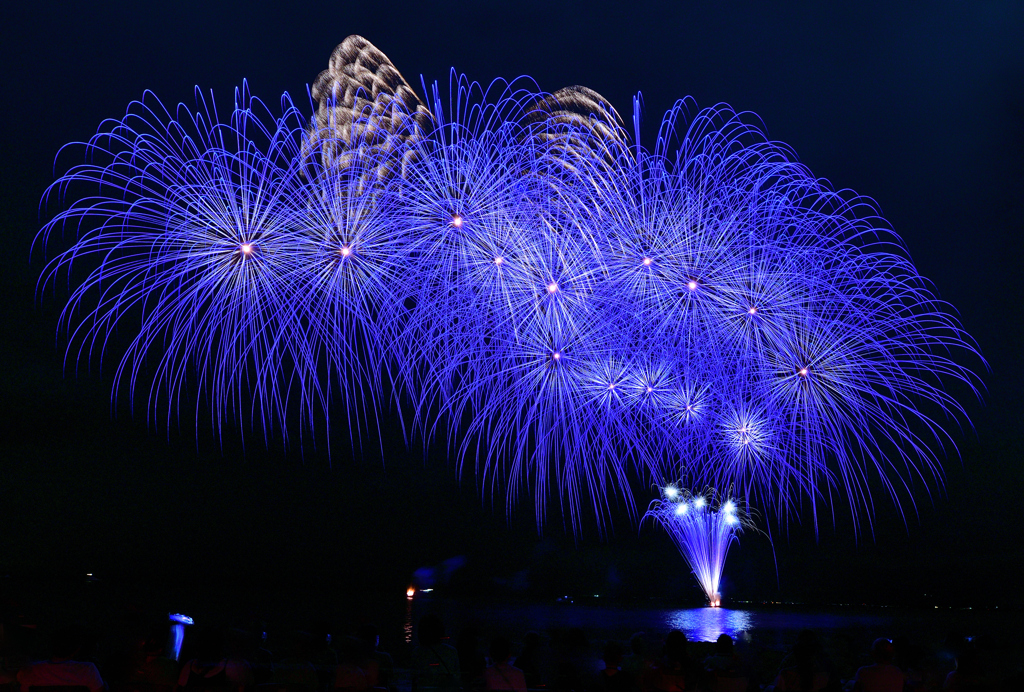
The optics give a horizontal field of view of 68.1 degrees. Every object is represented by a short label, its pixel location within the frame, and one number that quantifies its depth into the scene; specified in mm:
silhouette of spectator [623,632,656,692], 10000
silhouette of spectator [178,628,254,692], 8781
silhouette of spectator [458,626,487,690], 11516
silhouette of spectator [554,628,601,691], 13158
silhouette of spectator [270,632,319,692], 9445
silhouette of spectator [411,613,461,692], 10312
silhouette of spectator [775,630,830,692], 9453
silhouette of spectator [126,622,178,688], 10188
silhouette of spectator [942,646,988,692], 9791
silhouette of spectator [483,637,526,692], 8992
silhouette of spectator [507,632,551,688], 13078
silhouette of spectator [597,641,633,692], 8867
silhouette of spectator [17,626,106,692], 8367
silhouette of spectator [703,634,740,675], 10734
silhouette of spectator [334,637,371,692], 9344
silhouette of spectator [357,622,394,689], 9932
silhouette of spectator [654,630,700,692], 10008
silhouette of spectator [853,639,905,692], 10195
